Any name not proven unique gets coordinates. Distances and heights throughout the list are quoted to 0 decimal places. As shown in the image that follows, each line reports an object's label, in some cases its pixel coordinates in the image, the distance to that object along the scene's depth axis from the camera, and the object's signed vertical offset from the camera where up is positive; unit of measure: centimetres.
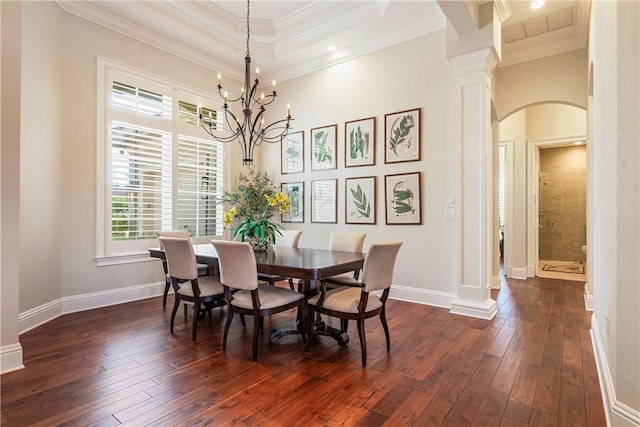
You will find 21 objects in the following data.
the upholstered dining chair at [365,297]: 247 -66
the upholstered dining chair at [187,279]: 291 -61
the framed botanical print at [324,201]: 500 +21
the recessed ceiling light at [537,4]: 368 +240
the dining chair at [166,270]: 381 -63
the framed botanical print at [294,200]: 541 +24
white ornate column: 362 +37
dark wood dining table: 244 -40
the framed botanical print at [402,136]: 421 +104
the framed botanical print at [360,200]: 457 +21
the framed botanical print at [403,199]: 420 +21
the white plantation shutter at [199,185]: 482 +45
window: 402 +67
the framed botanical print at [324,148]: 498 +104
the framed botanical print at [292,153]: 540 +104
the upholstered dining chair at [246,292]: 250 -65
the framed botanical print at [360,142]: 457 +103
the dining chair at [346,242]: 349 -30
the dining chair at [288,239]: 400 -31
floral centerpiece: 333 -4
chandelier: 520 +147
